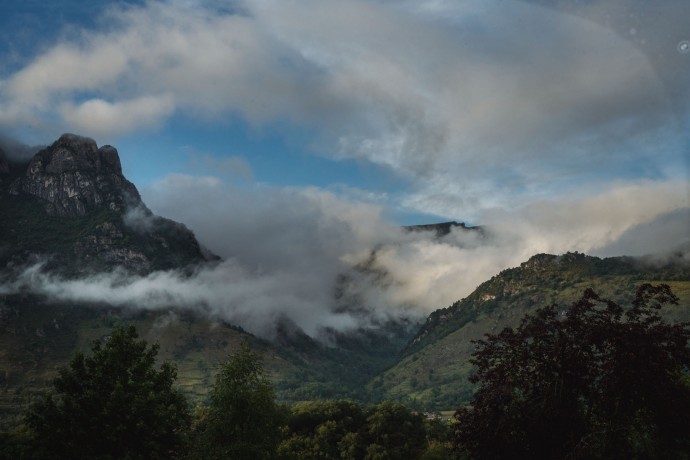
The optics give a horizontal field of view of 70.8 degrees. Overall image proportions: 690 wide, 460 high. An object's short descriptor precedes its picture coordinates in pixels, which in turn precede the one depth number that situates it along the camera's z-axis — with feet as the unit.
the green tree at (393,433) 317.42
